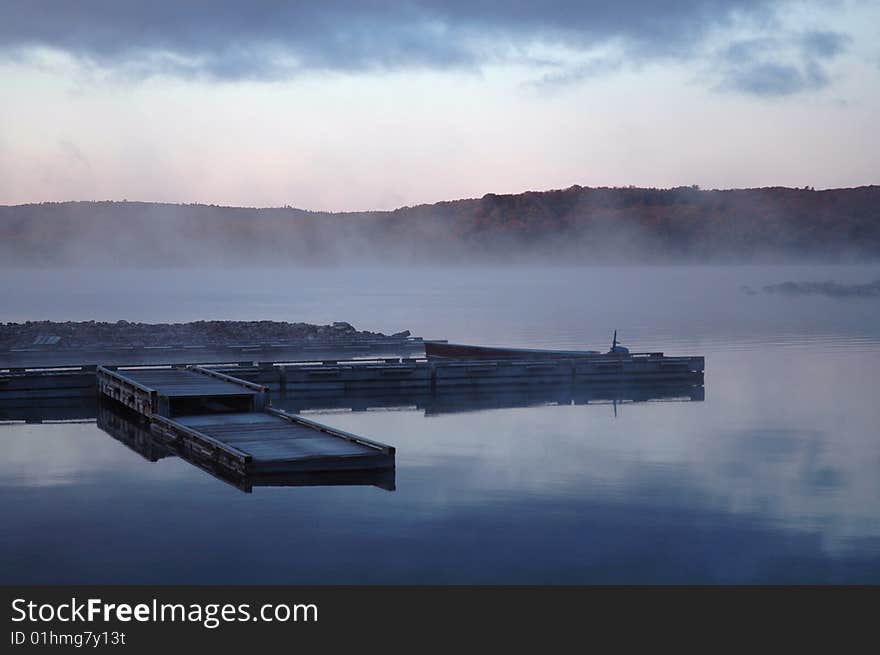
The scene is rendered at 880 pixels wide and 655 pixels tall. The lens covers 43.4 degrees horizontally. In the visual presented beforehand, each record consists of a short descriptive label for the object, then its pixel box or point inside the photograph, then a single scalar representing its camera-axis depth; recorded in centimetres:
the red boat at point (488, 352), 3937
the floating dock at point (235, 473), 2017
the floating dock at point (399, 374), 3198
